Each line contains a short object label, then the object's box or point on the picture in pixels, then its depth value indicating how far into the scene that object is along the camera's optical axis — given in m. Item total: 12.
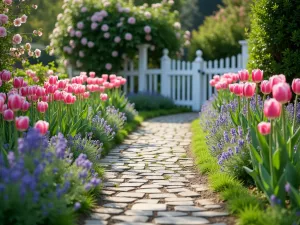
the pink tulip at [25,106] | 4.58
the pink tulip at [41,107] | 5.04
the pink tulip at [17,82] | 5.57
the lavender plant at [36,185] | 3.40
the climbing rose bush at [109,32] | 14.20
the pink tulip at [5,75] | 5.77
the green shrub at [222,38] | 16.95
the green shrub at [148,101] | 13.12
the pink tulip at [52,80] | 6.02
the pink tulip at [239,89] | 5.17
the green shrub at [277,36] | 7.09
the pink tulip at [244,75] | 6.12
